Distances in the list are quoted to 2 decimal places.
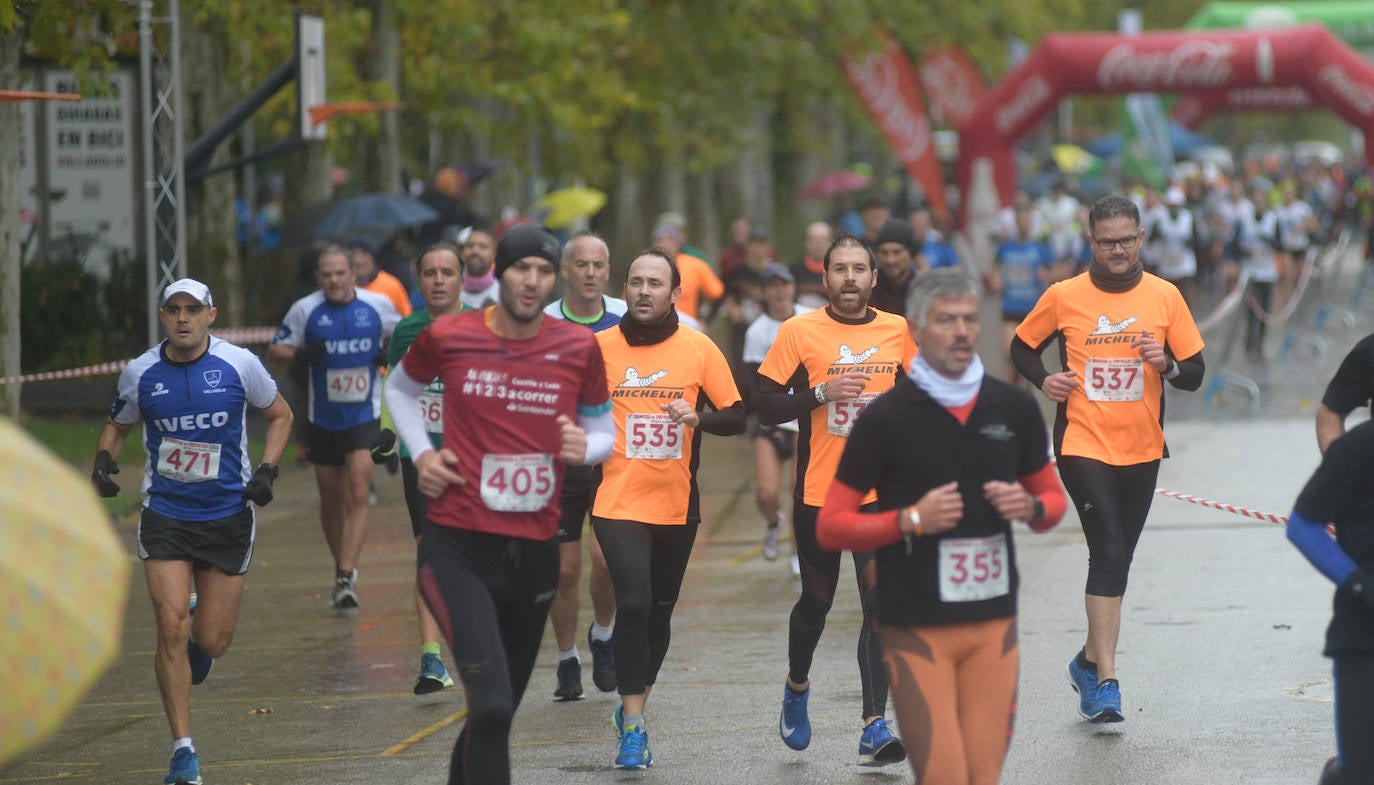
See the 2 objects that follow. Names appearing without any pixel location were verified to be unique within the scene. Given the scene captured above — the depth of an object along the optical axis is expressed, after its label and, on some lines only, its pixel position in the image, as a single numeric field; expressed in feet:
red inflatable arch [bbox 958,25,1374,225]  224.12
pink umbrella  314.14
